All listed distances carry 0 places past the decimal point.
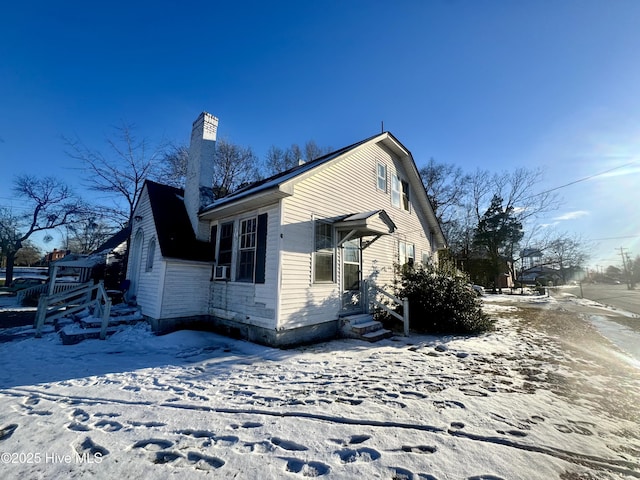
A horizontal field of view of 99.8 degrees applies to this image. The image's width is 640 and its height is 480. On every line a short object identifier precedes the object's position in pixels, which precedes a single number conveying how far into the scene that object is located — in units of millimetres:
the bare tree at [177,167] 22453
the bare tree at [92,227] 23244
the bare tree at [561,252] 28338
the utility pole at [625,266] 48466
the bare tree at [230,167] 23594
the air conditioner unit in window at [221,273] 8031
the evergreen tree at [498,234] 29469
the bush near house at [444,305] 8117
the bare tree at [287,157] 26188
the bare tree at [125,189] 19766
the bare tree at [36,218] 24562
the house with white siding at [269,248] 6789
